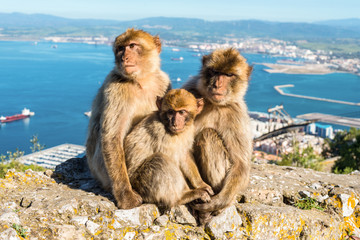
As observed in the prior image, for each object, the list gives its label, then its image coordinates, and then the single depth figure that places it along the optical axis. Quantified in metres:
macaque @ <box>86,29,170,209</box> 2.75
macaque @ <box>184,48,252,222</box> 2.86
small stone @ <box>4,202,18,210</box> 2.60
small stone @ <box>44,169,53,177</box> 3.60
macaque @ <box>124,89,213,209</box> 2.65
